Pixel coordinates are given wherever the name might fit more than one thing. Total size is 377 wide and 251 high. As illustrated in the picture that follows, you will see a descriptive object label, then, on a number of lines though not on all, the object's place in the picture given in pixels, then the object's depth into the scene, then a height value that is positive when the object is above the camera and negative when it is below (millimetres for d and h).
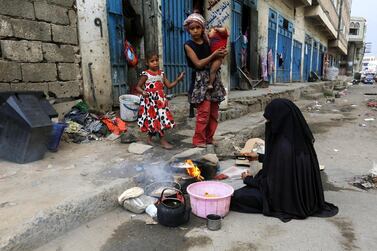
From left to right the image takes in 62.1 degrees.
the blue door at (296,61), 18406 +589
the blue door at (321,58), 27625 +1058
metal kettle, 2717 -1215
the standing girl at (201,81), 4129 -118
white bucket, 5223 -569
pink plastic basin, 2844 -1172
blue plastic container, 4031 -795
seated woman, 2869 -943
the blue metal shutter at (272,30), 13409 +1771
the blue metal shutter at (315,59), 24609 +937
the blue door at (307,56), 21291 +1001
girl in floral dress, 4324 -412
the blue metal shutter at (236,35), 10622 +1291
